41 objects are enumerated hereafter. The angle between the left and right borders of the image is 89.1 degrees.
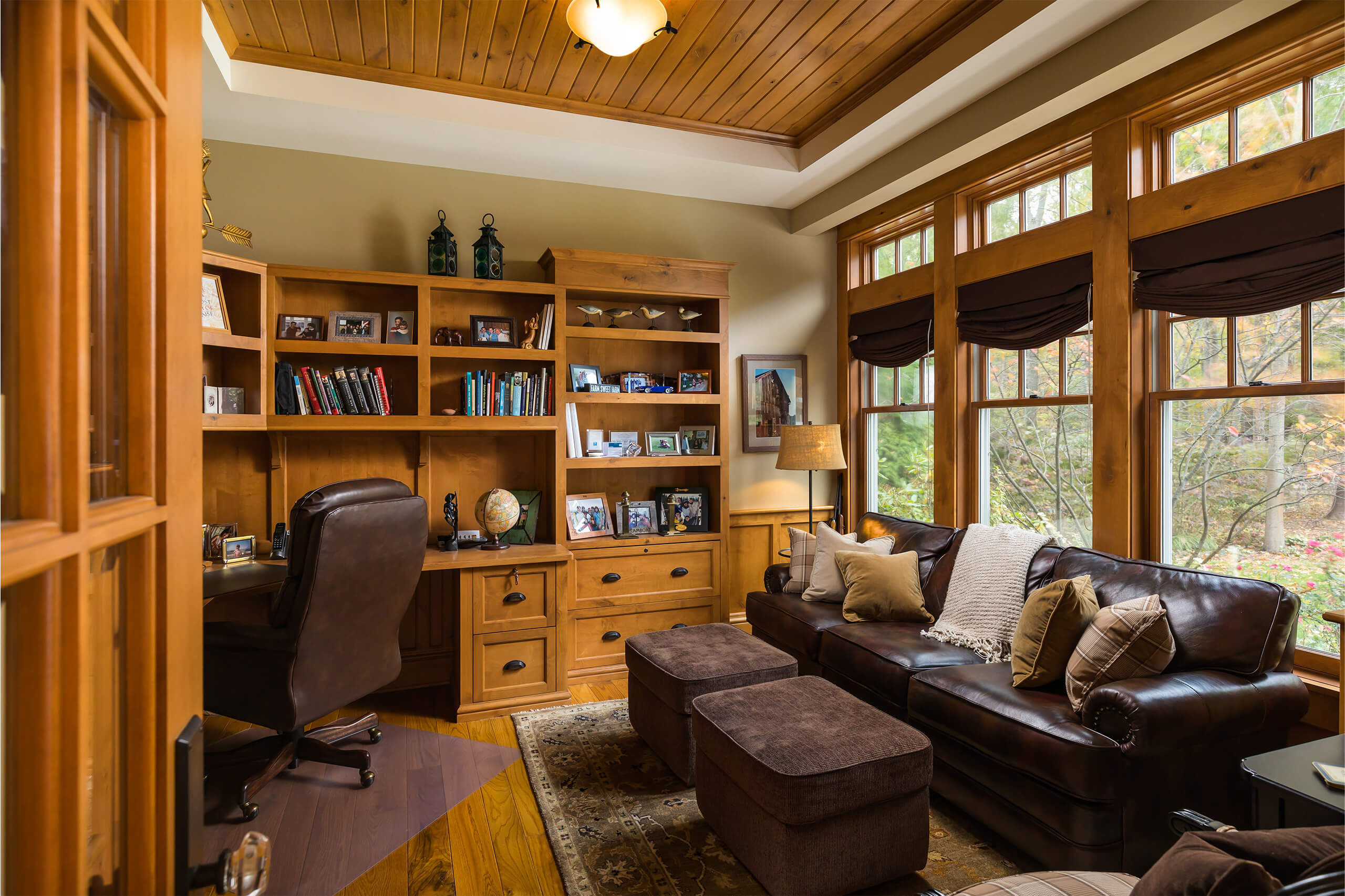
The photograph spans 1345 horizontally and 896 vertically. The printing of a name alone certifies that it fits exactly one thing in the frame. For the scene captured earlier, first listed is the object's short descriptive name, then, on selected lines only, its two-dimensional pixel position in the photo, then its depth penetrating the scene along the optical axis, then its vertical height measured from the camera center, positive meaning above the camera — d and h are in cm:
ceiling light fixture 238 +152
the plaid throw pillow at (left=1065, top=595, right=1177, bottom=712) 213 -65
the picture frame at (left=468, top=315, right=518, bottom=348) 377 +64
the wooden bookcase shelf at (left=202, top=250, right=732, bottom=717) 334 +7
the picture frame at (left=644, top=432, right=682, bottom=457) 429 +1
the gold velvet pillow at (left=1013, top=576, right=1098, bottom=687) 230 -64
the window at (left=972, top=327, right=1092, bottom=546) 315 +3
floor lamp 398 -2
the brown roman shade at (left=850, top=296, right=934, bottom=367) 398 +70
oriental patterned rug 205 -130
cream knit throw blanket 283 -64
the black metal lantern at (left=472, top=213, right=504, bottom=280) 372 +104
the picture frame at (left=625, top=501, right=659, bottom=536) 414 -44
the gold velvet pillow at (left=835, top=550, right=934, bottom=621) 321 -69
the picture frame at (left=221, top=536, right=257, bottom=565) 322 -49
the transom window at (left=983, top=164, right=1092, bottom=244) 314 +118
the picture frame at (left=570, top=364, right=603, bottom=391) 402 +42
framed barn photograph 455 +33
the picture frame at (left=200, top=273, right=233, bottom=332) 305 +65
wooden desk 330 -88
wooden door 41 +1
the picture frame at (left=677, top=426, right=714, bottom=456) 435 +4
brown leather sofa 189 -86
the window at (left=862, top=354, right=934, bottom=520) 413 +4
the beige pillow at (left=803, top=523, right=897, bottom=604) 353 -62
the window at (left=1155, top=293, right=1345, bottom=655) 233 -2
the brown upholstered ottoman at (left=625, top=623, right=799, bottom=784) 259 -89
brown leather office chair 230 -63
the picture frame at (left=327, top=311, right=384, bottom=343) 353 +63
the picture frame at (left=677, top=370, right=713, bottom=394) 423 +40
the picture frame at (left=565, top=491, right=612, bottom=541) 400 -42
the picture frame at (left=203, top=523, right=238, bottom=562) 327 -44
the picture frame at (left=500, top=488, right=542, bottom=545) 384 -40
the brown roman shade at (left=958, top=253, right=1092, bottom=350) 304 +67
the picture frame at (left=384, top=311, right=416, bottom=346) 363 +62
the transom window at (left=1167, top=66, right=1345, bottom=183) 228 +115
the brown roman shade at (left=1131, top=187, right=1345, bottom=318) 219 +65
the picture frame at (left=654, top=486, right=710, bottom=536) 420 -39
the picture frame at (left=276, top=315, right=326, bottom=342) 347 +62
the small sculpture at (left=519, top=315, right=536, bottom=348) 379 +64
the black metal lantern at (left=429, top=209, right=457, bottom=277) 366 +105
